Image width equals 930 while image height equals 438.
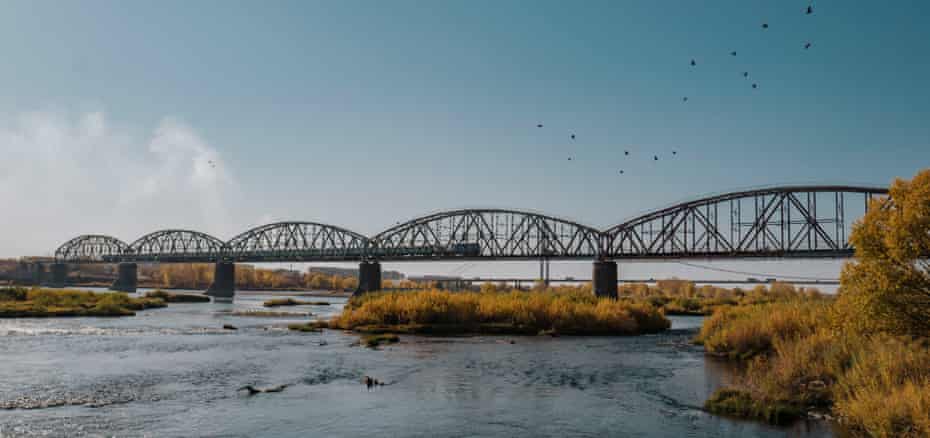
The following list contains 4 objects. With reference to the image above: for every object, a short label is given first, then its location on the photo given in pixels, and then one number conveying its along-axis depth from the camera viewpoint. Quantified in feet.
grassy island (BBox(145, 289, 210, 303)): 386.24
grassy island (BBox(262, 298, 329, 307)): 355.15
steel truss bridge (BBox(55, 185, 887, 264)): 380.37
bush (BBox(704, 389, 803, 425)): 70.28
